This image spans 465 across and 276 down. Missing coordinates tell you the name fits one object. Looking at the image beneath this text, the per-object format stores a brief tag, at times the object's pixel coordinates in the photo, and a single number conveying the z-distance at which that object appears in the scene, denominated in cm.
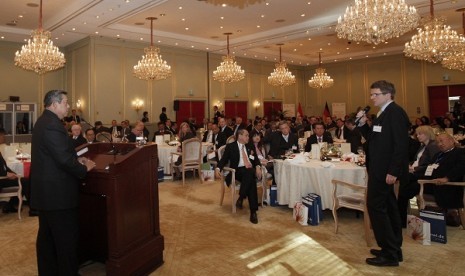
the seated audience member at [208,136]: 976
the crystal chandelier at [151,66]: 1109
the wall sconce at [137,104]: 1383
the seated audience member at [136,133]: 850
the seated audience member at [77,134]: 664
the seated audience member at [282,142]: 653
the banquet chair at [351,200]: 414
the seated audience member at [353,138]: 752
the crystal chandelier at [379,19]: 617
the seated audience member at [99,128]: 1079
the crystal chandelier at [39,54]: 858
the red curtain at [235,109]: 1720
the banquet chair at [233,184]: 540
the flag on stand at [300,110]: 1987
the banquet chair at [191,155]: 776
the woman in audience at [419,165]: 456
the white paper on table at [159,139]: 904
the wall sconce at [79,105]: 1332
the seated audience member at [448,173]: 427
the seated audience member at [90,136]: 734
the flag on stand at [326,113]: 1921
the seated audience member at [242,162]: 532
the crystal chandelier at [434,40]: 780
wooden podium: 282
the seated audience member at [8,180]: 519
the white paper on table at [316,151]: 563
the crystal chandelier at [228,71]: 1247
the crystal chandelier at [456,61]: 1011
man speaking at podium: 262
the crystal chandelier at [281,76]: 1440
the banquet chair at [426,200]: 438
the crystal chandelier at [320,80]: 1584
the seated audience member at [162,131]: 1033
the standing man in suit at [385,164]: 327
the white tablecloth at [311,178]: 480
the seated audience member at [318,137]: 670
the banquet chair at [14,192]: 518
